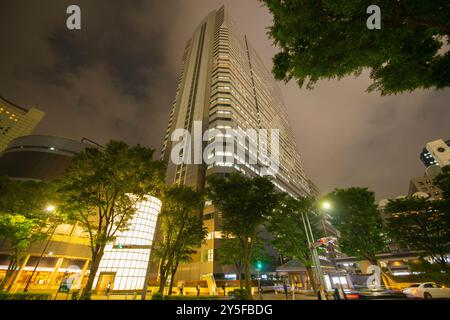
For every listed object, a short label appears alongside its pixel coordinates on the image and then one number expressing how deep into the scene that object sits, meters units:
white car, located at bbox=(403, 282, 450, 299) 15.33
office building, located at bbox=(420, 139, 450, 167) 88.80
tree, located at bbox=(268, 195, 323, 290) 27.94
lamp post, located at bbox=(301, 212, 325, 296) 13.75
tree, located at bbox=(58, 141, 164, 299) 14.97
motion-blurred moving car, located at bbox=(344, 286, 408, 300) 16.15
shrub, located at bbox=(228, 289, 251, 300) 18.13
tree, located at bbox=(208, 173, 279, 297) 19.59
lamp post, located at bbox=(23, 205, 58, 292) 19.93
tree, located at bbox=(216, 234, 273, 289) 32.09
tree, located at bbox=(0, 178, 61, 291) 19.39
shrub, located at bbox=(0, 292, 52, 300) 13.98
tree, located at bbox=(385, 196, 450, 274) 24.17
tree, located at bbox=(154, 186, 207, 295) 20.95
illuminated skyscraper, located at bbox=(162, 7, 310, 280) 56.72
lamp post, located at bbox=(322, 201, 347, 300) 18.36
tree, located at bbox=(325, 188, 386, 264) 24.60
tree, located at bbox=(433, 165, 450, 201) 22.51
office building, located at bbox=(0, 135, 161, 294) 36.23
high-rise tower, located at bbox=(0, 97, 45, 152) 109.38
